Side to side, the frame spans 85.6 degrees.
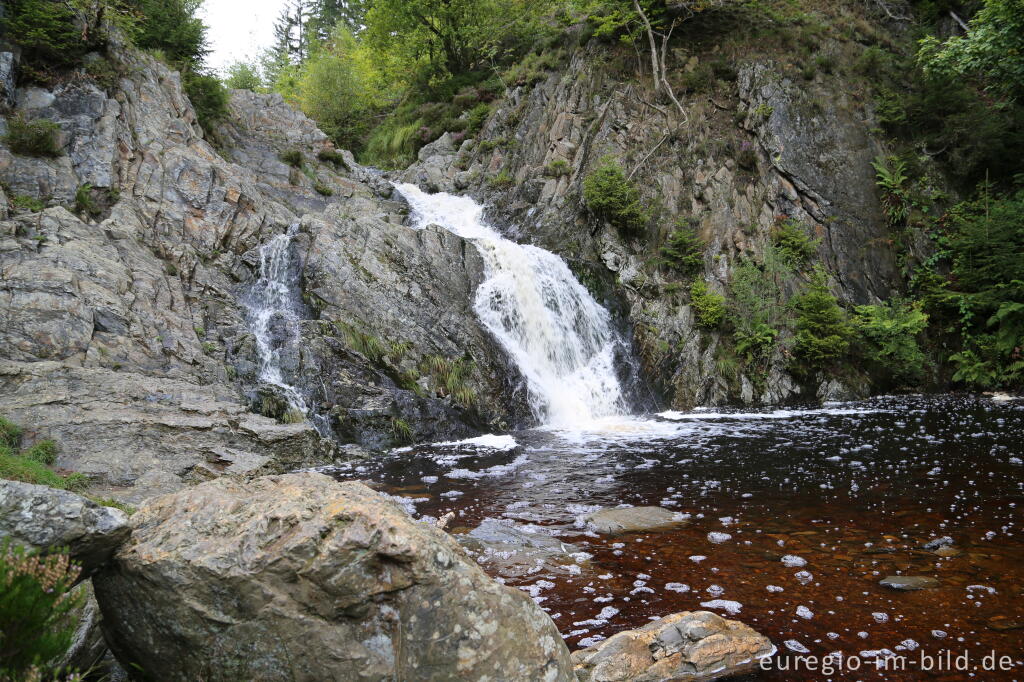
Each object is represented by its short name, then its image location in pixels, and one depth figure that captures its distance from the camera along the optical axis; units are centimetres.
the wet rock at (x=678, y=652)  363
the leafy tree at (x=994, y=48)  1532
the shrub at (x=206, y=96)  1925
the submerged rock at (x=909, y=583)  482
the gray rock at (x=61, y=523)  259
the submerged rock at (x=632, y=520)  655
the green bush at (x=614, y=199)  1938
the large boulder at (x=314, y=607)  279
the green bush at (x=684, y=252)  1892
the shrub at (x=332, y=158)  2275
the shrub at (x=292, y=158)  2084
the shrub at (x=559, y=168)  2247
